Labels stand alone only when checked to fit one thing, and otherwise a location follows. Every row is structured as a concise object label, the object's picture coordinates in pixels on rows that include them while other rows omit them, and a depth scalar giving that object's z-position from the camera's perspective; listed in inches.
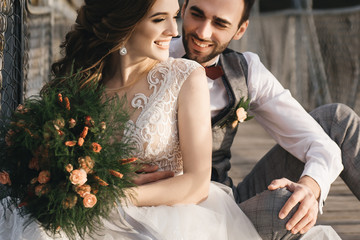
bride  74.3
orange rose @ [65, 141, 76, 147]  67.6
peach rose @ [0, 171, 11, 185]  70.2
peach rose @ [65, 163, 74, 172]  67.5
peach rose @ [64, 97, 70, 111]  69.4
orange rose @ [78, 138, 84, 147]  68.0
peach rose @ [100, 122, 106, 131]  69.3
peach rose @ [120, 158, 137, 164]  71.0
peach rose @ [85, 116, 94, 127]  68.8
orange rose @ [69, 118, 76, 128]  68.4
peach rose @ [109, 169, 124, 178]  69.5
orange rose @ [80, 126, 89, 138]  68.3
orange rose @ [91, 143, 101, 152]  68.4
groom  89.1
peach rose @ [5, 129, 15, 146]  70.0
